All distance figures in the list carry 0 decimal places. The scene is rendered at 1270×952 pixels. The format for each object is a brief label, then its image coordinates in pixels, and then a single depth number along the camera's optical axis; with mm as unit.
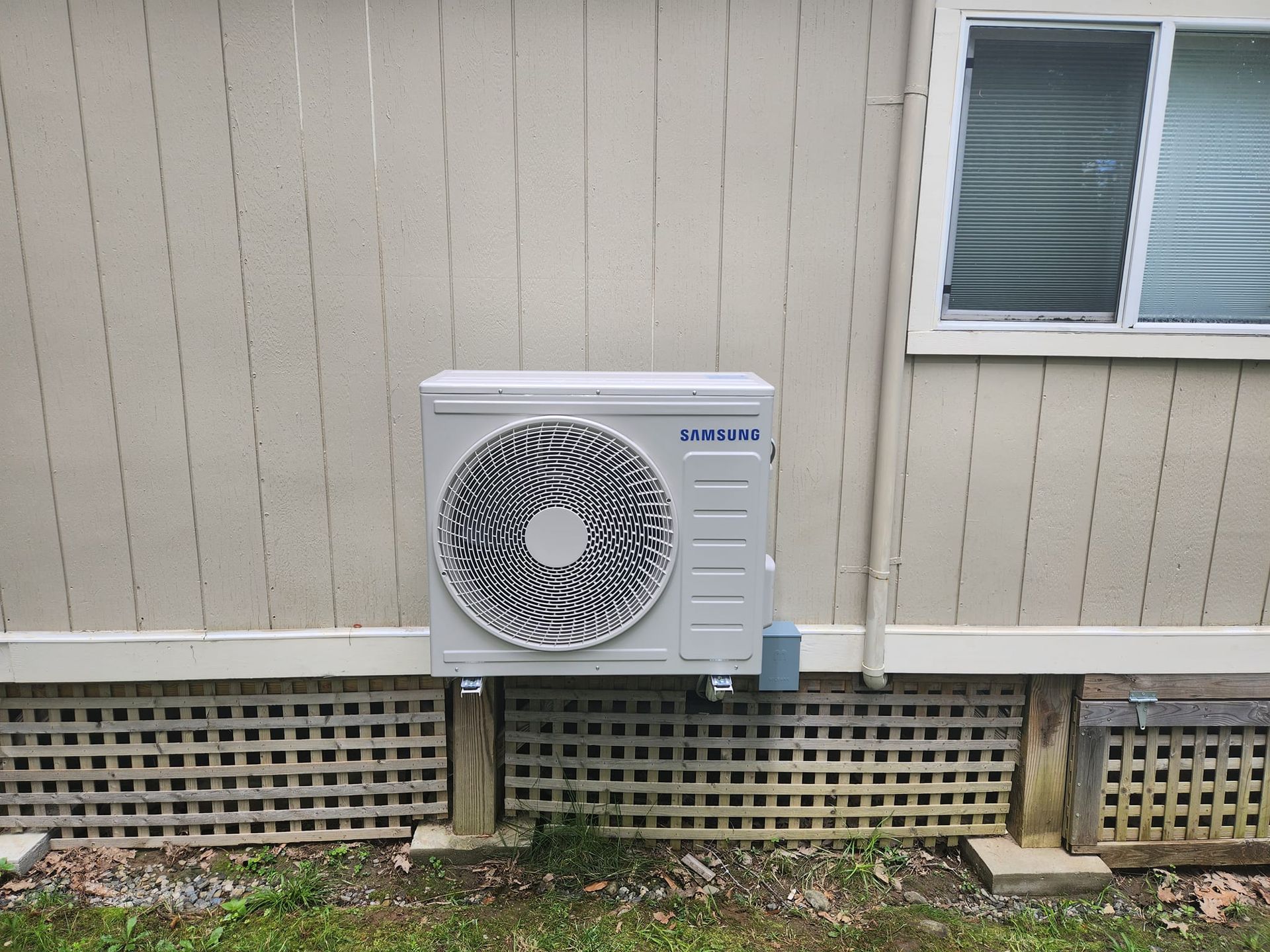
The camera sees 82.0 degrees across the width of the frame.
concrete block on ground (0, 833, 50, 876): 2209
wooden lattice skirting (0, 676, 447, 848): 2283
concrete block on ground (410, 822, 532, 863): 2307
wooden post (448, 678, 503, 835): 2336
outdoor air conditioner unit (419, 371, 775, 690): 1753
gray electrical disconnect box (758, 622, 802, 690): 2178
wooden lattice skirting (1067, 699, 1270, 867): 2348
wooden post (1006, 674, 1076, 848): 2365
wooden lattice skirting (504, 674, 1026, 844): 2346
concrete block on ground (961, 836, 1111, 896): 2270
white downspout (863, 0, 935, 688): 1989
